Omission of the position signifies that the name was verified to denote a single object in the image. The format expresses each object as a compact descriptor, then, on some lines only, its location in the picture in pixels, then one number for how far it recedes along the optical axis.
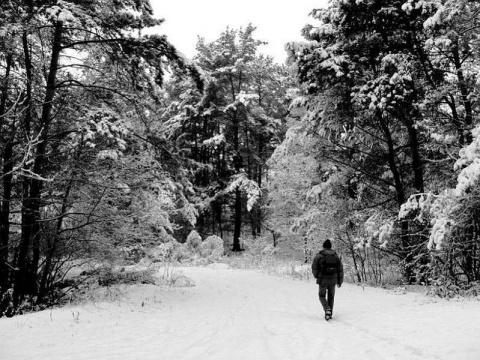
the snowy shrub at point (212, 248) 23.58
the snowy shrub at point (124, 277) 11.82
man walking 8.35
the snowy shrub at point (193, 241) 25.11
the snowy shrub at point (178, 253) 21.18
